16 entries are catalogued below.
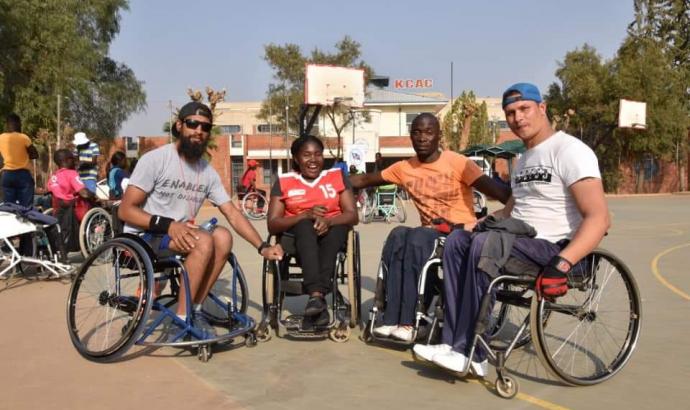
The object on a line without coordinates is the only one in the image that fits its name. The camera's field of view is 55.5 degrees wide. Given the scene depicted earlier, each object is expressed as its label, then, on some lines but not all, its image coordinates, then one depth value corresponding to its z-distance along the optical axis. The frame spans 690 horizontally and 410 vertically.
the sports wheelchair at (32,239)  6.43
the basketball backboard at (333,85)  22.67
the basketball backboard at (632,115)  31.47
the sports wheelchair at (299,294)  4.48
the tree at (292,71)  40.16
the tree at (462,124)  39.88
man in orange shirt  4.21
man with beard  4.11
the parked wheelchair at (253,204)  17.34
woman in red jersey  4.45
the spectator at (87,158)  9.04
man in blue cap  3.40
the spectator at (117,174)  9.73
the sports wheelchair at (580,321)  3.40
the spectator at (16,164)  7.88
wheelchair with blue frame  3.85
